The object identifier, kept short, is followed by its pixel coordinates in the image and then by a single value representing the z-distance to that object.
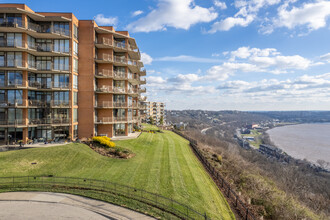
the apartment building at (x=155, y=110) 103.65
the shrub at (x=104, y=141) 24.23
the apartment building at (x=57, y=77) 24.38
